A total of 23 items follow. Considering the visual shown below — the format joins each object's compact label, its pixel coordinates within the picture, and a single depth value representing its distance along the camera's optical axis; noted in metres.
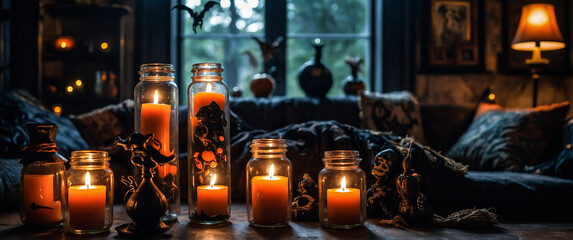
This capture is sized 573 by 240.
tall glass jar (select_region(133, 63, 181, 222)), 1.07
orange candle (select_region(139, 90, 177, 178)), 1.05
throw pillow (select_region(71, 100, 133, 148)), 2.21
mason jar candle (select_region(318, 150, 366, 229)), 1.07
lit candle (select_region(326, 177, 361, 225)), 1.07
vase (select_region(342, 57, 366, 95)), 3.24
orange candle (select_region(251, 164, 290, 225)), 1.07
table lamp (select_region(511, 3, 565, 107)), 2.87
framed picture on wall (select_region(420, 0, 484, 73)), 3.53
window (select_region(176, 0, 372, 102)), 3.62
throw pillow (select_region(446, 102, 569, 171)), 2.18
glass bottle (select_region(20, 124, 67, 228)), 1.05
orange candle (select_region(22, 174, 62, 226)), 1.06
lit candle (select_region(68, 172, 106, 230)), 0.99
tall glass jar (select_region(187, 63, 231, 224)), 1.09
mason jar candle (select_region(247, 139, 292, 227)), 1.08
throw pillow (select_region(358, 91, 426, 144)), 2.62
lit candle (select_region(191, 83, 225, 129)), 1.09
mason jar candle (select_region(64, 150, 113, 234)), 1.00
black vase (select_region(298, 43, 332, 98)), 3.01
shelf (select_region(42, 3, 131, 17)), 3.23
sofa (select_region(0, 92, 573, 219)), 1.43
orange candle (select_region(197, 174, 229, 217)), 1.08
